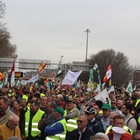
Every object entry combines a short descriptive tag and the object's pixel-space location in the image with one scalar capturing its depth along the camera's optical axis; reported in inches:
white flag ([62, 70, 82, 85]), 679.7
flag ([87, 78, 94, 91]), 853.2
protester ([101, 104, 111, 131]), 309.3
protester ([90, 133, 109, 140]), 179.8
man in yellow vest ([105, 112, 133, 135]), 232.5
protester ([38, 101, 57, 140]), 268.8
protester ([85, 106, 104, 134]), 261.0
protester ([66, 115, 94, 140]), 227.9
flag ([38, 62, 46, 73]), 952.9
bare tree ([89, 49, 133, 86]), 2962.6
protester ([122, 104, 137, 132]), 286.5
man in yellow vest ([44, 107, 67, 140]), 239.8
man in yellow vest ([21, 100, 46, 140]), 311.6
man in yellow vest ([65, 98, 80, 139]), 272.5
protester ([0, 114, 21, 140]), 239.6
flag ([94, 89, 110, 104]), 425.5
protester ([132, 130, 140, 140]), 196.2
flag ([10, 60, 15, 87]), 681.2
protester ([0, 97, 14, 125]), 280.4
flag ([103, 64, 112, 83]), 775.3
